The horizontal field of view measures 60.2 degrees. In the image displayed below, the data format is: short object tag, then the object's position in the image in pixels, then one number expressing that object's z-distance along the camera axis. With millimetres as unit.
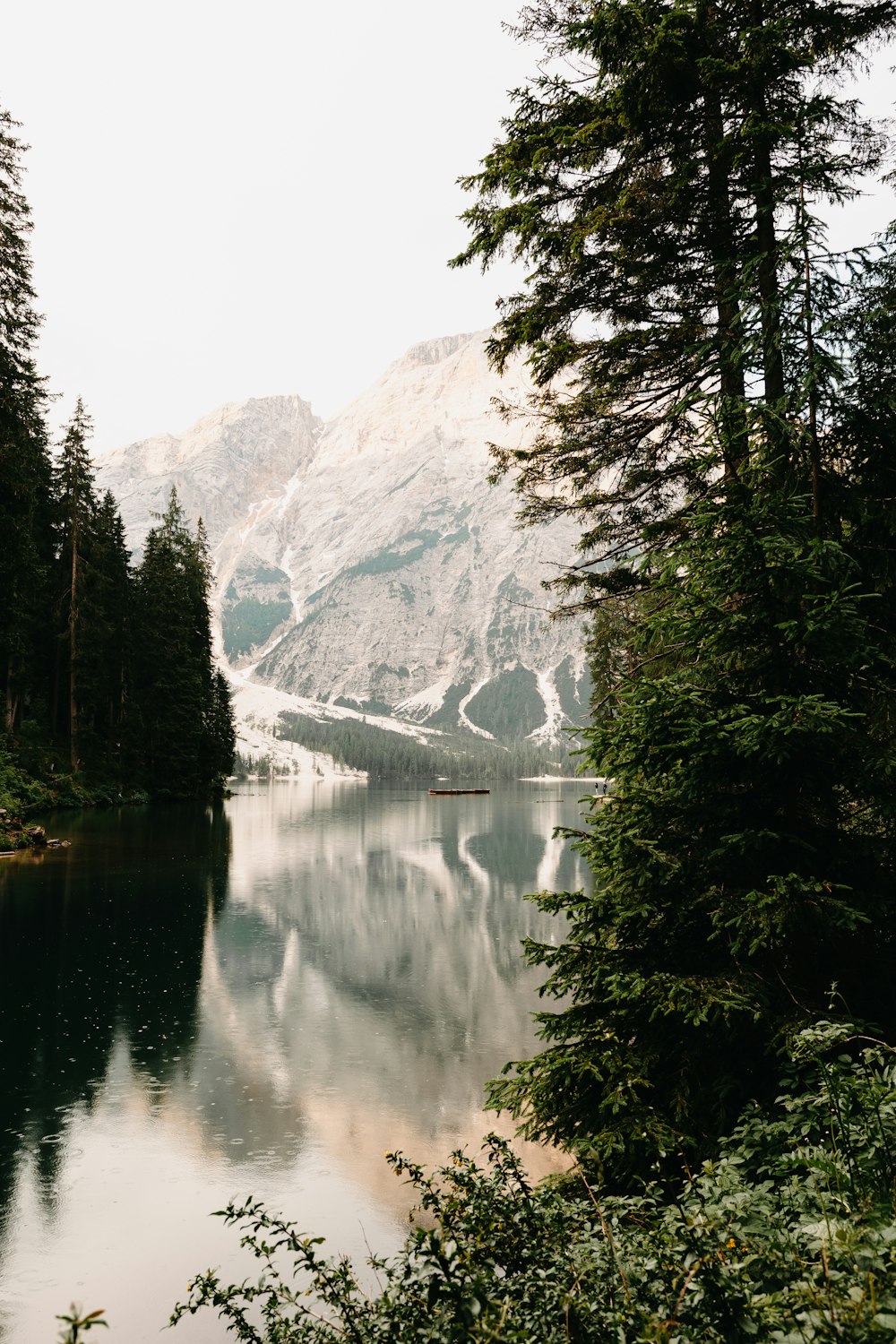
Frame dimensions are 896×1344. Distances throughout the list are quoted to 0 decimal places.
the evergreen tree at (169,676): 52656
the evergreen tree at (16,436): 25969
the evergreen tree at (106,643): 45531
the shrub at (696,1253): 2557
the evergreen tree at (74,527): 43500
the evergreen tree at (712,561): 5043
